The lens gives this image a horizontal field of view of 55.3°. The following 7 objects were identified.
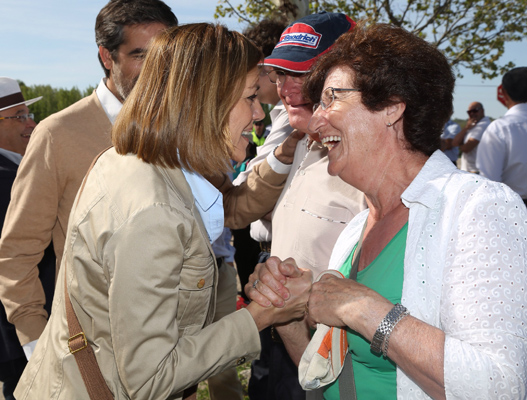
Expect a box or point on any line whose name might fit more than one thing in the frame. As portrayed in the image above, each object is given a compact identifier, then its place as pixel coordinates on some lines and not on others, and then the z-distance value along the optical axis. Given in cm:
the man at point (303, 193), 271
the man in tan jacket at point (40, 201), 262
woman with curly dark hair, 146
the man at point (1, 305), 339
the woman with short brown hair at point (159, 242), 154
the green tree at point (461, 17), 1123
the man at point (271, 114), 389
